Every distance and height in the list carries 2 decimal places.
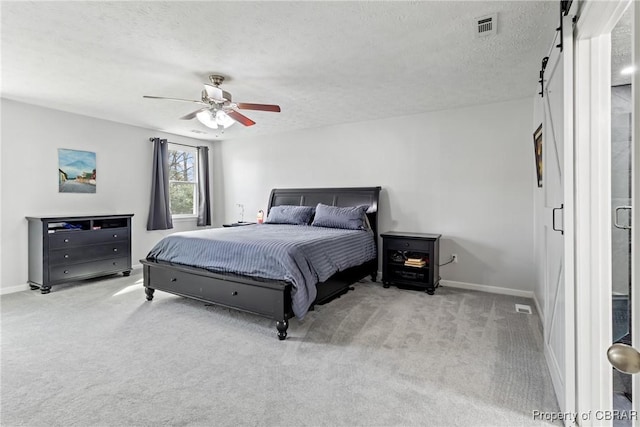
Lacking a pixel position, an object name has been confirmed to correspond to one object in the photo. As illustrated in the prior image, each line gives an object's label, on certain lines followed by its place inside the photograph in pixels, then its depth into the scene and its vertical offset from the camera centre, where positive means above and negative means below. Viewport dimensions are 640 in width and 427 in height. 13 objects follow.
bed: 2.72 -0.65
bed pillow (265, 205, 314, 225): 4.87 -0.07
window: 6.07 +0.62
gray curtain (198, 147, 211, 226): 6.35 +0.51
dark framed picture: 3.00 +0.58
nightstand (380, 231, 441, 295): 3.96 -0.66
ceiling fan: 2.91 +1.04
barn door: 1.63 -0.05
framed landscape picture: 4.45 +0.60
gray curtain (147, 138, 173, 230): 5.47 +0.43
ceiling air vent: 2.17 +1.33
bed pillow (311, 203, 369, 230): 4.37 -0.10
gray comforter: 2.79 -0.44
